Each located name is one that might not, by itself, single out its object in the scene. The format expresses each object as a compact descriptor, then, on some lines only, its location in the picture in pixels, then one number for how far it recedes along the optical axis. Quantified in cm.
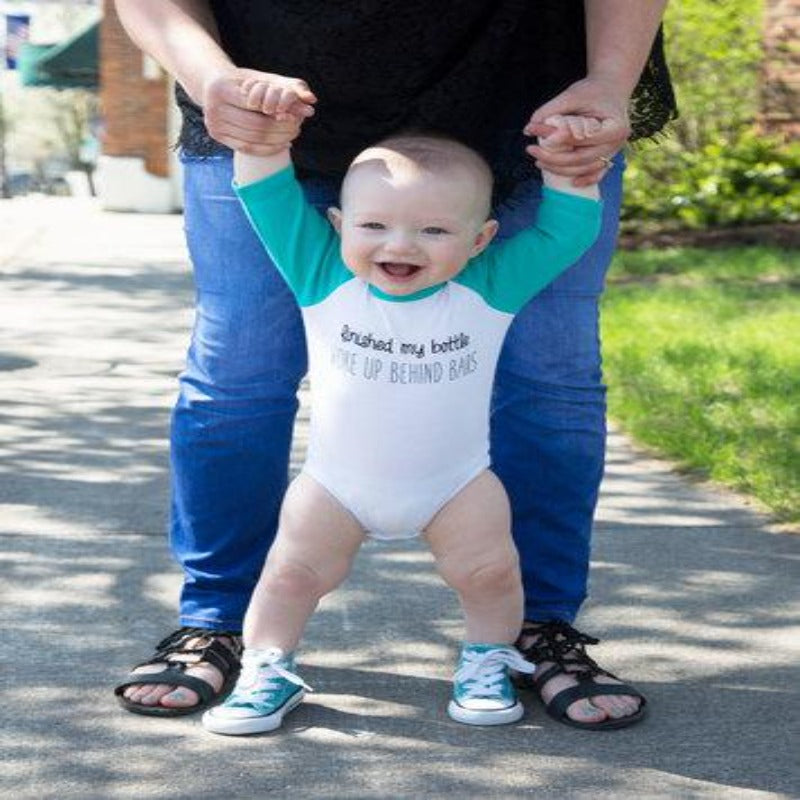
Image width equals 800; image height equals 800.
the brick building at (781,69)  1539
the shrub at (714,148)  1470
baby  343
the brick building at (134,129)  2486
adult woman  352
